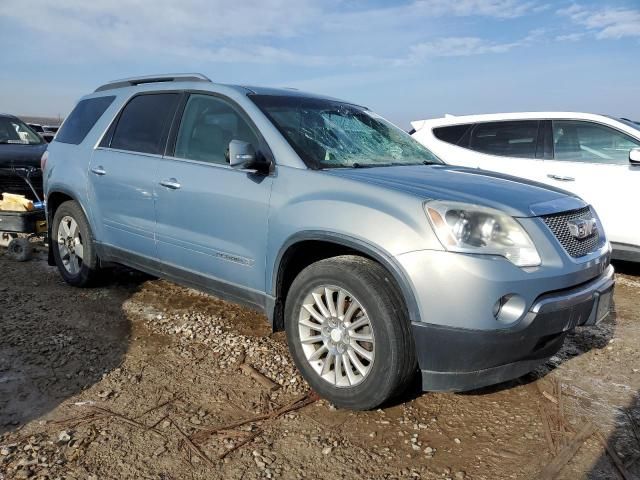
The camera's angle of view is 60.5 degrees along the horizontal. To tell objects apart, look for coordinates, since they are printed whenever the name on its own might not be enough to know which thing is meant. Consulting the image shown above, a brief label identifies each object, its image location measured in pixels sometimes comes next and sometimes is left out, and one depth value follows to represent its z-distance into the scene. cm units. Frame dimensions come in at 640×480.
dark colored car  713
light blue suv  257
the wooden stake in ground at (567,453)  248
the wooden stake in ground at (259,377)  323
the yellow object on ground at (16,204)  596
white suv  568
